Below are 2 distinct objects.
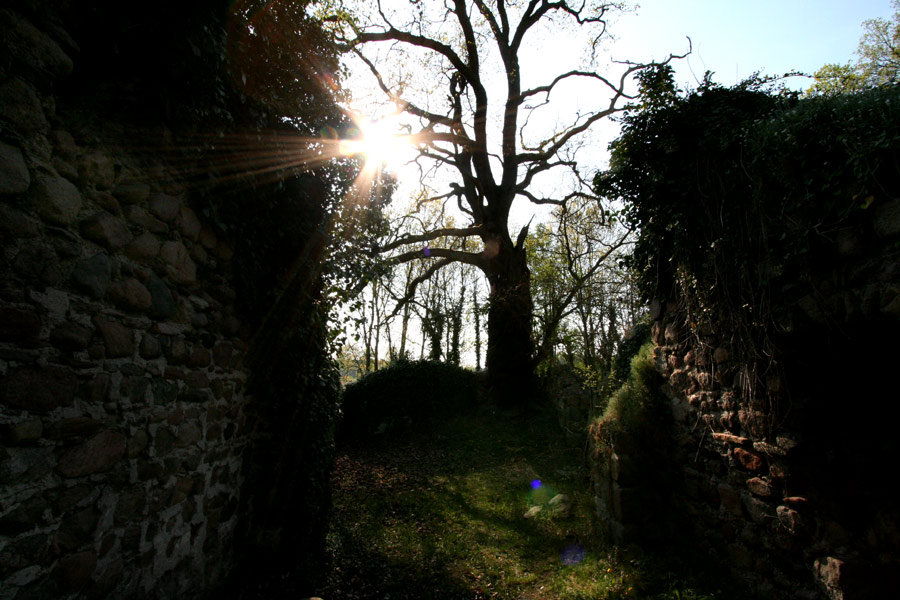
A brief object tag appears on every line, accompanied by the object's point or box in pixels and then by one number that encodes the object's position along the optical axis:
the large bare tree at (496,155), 11.77
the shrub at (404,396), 12.50
